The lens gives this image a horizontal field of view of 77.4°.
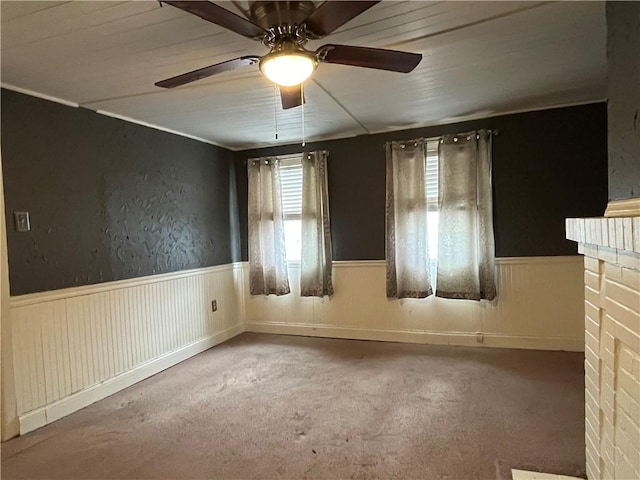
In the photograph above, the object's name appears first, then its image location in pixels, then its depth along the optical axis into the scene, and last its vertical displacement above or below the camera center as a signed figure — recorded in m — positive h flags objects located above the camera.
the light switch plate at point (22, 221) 2.58 +0.11
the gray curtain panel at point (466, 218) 3.75 +0.02
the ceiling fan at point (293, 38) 1.52 +0.80
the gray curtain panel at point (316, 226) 4.38 +0.00
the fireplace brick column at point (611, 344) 1.31 -0.50
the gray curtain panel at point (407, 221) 3.99 +0.01
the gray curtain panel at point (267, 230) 4.58 -0.03
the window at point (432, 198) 4.02 +0.23
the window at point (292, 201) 4.59 +0.29
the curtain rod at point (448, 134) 3.75 +0.82
